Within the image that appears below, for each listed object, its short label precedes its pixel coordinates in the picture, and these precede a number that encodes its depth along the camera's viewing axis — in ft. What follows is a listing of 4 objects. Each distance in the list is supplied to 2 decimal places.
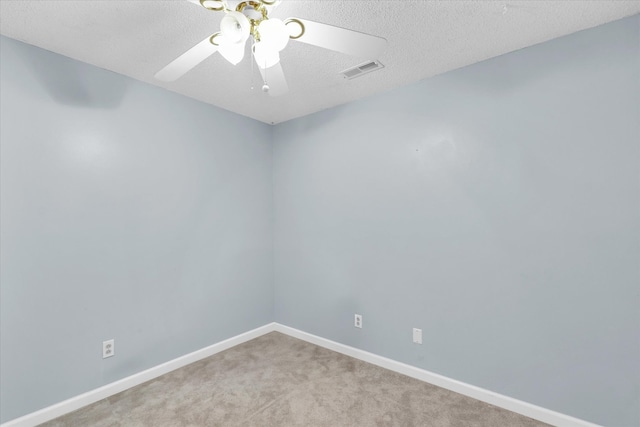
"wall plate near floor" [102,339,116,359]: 7.39
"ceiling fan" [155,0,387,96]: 3.92
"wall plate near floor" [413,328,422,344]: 8.20
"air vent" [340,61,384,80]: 7.32
